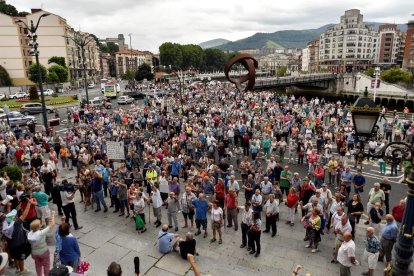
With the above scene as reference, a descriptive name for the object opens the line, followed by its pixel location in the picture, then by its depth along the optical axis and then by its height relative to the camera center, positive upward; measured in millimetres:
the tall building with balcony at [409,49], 89181 +7151
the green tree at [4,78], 64625 -212
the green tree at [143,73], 89188 +709
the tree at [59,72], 61738 +880
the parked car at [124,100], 42469 -3349
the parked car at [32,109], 35406 -3685
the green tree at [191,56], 116438 +7528
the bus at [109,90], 50166 -2401
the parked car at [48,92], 53619 -2719
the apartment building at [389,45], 133125 +12388
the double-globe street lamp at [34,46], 19594 +1989
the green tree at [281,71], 132575 +1105
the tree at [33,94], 44844 -2506
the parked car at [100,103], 36919 -3366
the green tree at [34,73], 57153 +674
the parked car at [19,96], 49744 -3074
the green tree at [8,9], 76338 +17232
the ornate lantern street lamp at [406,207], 3863 -1676
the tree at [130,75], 85438 +171
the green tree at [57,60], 69375 +3682
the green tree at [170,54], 106438 +7272
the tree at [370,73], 83938 +38
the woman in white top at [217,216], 8898 -4052
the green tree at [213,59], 143912 +7404
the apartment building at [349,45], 134625 +12866
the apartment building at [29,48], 66938 +7342
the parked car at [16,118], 28094 -3812
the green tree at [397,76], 65250 -679
